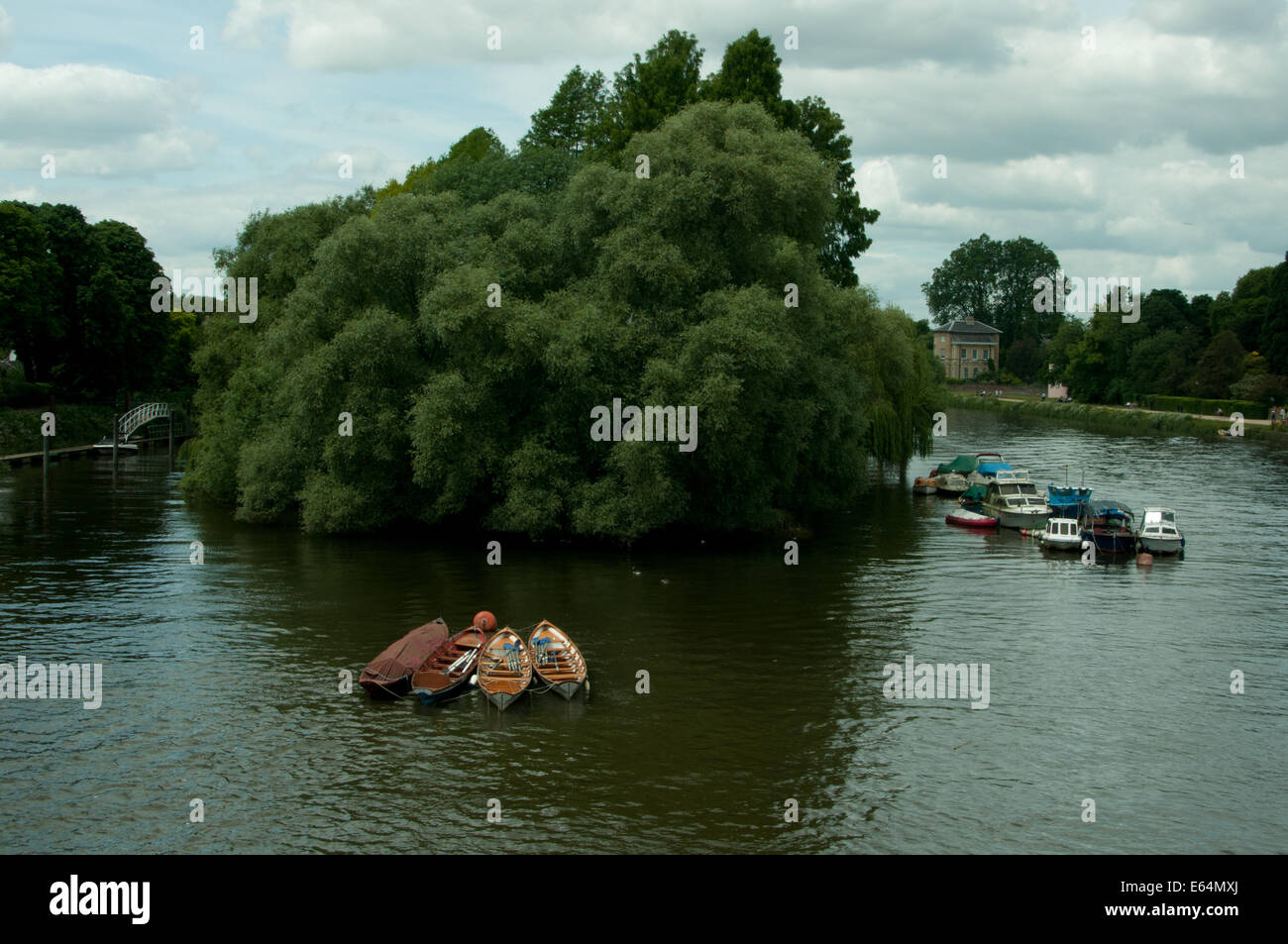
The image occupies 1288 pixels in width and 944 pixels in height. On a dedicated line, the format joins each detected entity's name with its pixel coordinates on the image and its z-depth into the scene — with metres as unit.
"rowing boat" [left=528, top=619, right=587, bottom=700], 31.86
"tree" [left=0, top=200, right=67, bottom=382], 82.62
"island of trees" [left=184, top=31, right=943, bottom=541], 49.94
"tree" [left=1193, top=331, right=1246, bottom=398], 134.62
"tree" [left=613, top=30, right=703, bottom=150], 74.88
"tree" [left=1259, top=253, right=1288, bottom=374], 123.50
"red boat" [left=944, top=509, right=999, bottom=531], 62.28
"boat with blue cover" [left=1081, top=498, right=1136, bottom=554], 53.72
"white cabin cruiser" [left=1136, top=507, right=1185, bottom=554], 53.03
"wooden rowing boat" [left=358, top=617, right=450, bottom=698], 32.03
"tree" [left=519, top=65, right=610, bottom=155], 106.75
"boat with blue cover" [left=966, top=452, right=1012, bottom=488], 74.62
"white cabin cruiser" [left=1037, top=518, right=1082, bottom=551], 54.91
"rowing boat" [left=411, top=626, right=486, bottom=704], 31.88
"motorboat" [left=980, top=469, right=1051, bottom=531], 61.47
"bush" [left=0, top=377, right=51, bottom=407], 93.44
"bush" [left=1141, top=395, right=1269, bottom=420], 124.50
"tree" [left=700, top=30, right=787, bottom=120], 72.19
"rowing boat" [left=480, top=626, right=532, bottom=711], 31.11
